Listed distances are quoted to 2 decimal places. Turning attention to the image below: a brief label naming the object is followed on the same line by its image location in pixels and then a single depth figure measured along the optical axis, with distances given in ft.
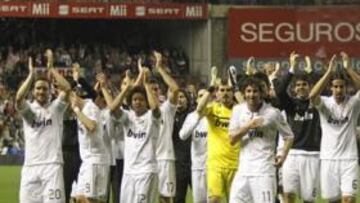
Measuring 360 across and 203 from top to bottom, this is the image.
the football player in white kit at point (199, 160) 54.65
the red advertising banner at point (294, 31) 145.59
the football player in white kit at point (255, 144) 42.16
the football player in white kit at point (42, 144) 44.16
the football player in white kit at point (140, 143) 46.09
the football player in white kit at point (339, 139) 48.78
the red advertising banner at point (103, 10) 138.21
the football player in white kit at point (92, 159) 50.78
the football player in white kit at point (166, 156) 54.19
